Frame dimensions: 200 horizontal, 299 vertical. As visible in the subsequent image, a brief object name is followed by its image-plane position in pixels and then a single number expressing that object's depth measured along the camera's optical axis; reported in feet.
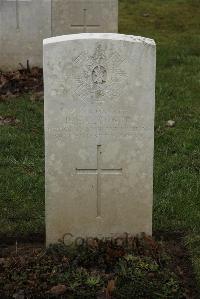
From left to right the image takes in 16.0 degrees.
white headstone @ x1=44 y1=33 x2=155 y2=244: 17.42
